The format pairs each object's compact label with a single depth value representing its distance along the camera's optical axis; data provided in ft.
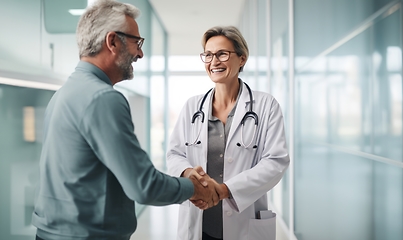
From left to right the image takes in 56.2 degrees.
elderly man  3.76
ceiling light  10.44
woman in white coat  5.51
